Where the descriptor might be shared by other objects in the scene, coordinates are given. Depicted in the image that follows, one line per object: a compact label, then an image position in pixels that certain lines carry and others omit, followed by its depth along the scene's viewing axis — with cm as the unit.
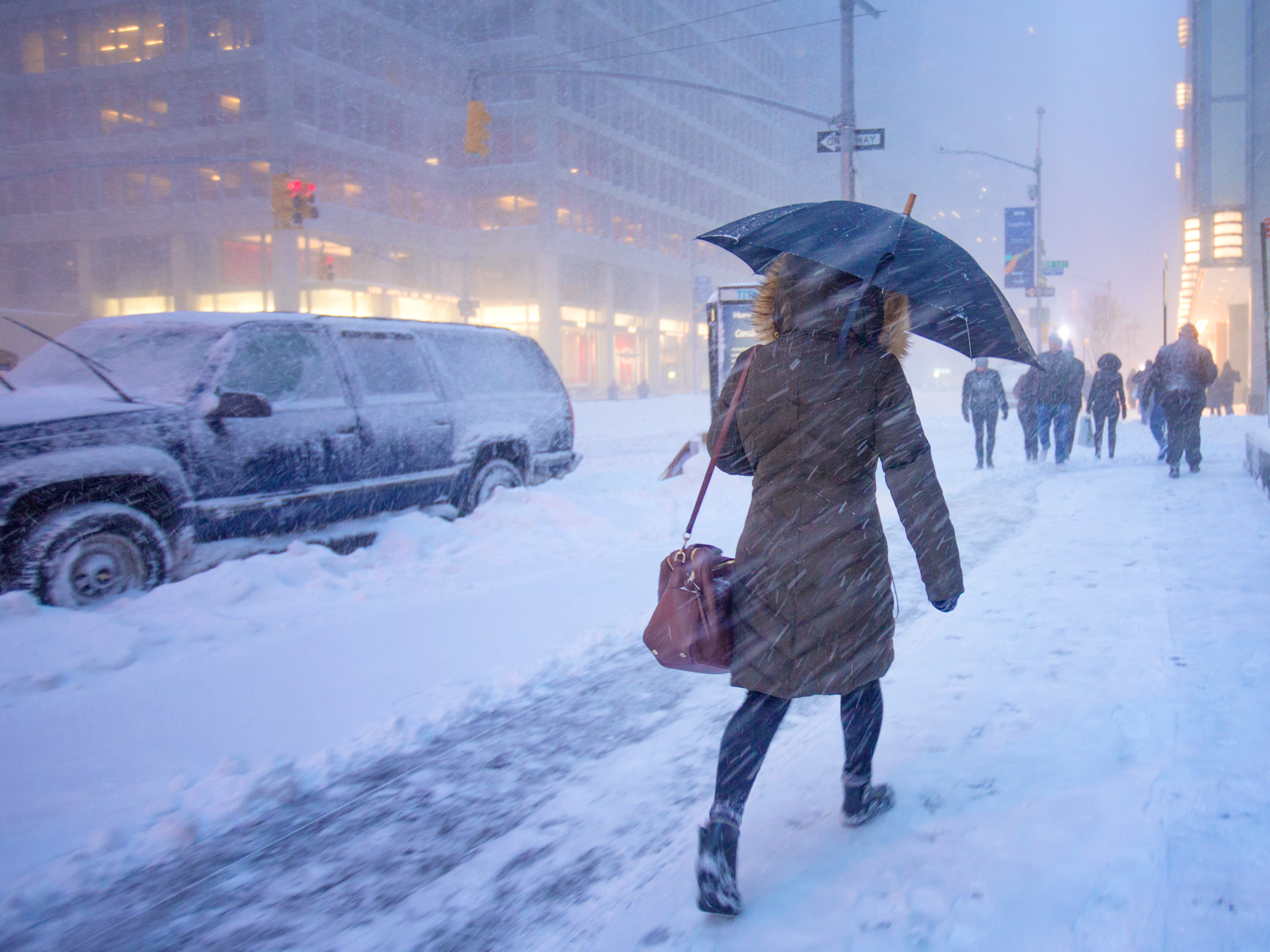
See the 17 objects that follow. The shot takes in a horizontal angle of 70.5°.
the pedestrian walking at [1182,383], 1078
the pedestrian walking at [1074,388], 1281
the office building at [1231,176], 2675
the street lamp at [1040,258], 3094
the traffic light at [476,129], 1550
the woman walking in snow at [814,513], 248
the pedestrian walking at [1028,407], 1367
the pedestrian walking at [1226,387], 2681
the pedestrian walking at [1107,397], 1335
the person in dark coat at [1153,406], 1148
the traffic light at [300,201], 1755
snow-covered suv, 523
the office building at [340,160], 4138
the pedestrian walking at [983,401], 1298
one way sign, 1449
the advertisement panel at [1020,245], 2919
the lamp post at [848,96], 1466
